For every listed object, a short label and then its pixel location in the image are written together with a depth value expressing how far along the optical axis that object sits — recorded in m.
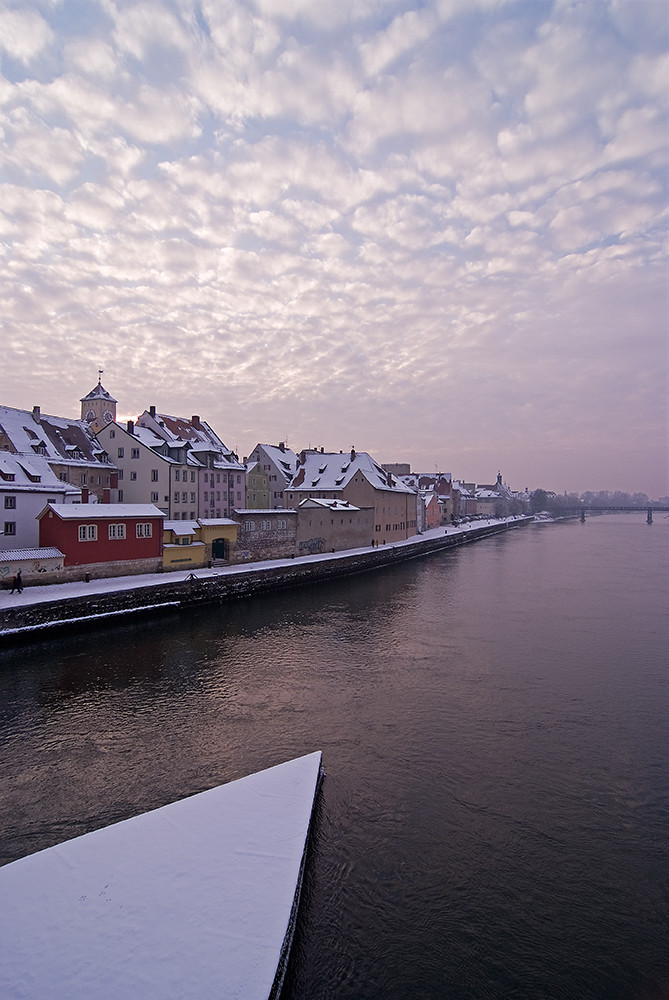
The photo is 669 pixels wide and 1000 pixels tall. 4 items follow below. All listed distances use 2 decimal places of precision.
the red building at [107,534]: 27.58
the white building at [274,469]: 61.34
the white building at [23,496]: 27.78
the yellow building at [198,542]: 32.97
